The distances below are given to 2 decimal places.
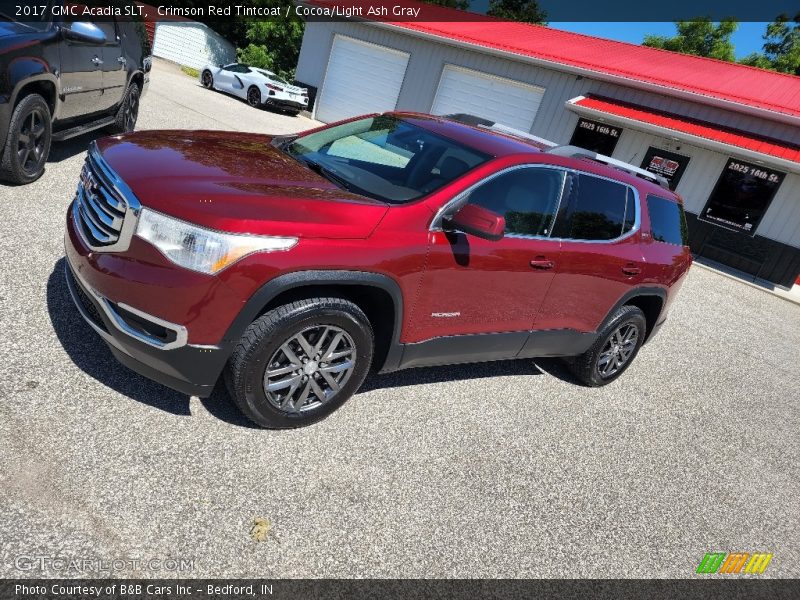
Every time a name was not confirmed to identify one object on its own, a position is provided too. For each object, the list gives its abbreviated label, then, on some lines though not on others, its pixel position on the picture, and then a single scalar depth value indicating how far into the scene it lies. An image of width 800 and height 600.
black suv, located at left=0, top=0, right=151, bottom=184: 4.53
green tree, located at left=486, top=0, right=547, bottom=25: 47.50
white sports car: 18.45
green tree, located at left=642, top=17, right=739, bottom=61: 45.19
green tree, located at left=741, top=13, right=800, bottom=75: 41.66
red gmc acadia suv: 2.64
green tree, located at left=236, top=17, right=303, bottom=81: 31.17
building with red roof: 13.51
